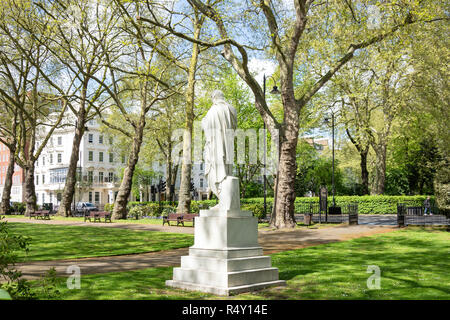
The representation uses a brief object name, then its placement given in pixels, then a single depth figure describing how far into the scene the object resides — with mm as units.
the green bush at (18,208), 46650
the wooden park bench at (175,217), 25642
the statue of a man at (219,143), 8727
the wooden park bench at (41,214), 33228
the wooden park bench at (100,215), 29764
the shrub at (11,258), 5512
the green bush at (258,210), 27484
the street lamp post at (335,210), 31656
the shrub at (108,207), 41619
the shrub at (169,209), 32766
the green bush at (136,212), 33853
